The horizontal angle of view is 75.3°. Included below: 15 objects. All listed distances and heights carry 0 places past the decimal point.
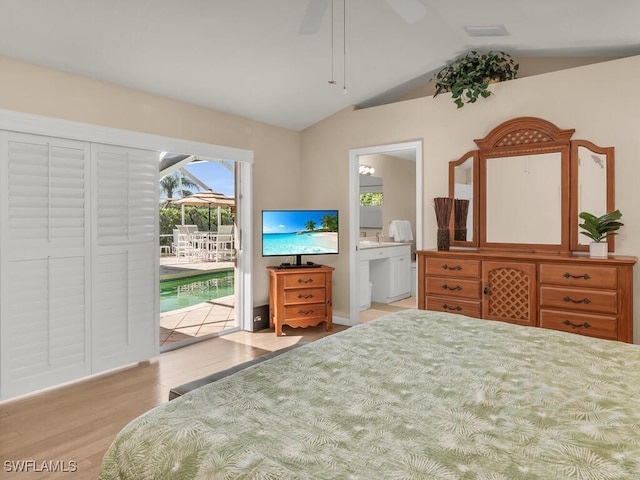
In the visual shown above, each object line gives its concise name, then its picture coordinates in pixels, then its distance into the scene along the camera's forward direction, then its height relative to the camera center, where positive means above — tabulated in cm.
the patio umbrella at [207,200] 751 +72
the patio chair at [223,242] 820 -6
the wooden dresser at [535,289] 294 -40
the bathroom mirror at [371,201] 708 +65
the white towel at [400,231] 683 +13
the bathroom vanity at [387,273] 588 -54
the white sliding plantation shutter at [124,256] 344 -15
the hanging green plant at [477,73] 384 +156
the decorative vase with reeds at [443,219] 395 +19
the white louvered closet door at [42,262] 293 -18
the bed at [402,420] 92 -49
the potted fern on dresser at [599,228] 313 +8
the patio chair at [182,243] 815 -8
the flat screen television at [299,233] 476 +7
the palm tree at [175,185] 779 +103
